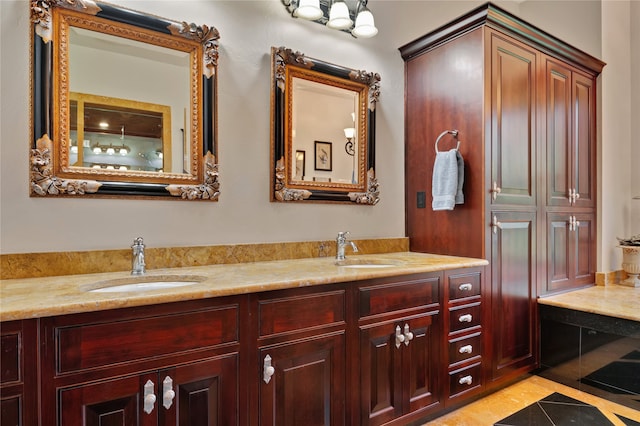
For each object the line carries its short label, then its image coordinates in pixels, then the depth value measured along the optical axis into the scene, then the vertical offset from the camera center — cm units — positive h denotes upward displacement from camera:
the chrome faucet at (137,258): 158 -18
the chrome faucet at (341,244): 215 -18
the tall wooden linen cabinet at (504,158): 218 +37
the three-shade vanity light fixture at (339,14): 204 +117
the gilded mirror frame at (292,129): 204 +52
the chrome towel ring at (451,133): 228 +50
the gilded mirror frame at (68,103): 149 +50
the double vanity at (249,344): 108 -47
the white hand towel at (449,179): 219 +21
